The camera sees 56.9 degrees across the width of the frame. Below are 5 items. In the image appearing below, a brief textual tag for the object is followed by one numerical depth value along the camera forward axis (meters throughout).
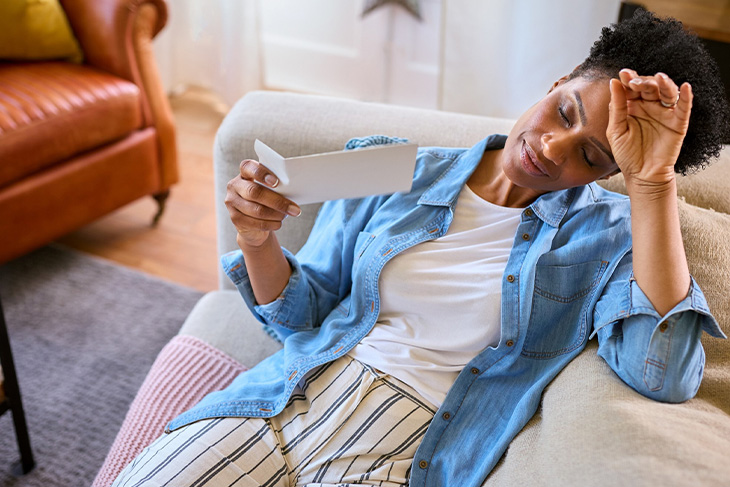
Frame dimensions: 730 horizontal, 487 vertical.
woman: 0.94
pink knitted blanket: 1.14
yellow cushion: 2.00
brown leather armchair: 1.84
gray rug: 1.58
